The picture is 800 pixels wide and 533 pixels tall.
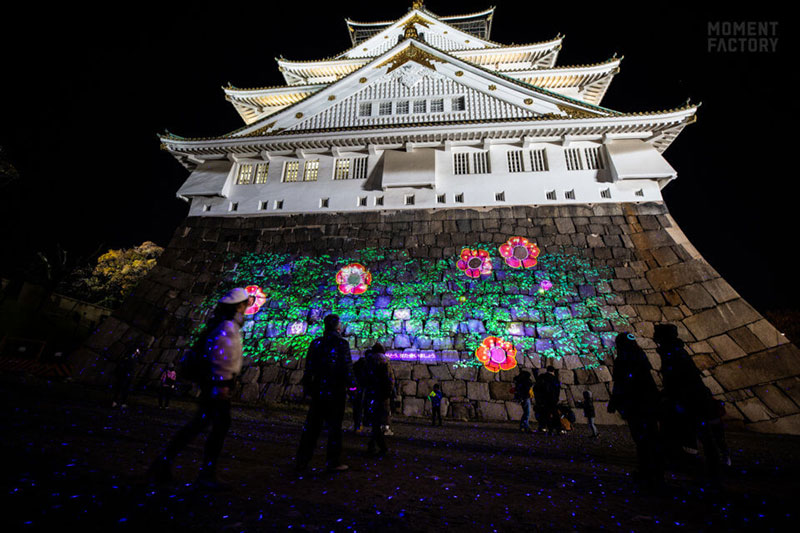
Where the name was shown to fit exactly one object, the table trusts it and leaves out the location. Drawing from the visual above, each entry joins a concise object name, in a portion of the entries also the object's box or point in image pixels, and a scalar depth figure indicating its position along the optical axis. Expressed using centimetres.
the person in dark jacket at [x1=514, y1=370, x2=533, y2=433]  707
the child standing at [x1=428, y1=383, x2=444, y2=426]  755
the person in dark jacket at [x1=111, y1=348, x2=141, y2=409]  729
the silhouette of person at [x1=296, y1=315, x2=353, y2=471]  310
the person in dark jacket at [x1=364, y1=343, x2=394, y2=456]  420
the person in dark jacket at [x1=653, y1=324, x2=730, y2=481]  337
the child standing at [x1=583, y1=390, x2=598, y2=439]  660
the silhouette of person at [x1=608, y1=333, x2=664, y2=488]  311
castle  866
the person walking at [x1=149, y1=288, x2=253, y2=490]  234
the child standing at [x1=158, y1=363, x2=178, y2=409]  773
